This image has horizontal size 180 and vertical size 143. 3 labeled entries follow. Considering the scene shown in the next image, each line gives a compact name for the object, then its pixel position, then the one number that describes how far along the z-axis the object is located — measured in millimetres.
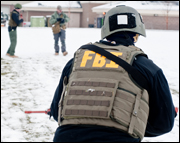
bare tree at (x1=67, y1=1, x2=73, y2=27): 48950
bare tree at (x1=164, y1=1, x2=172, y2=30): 40531
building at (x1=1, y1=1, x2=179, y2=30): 41531
